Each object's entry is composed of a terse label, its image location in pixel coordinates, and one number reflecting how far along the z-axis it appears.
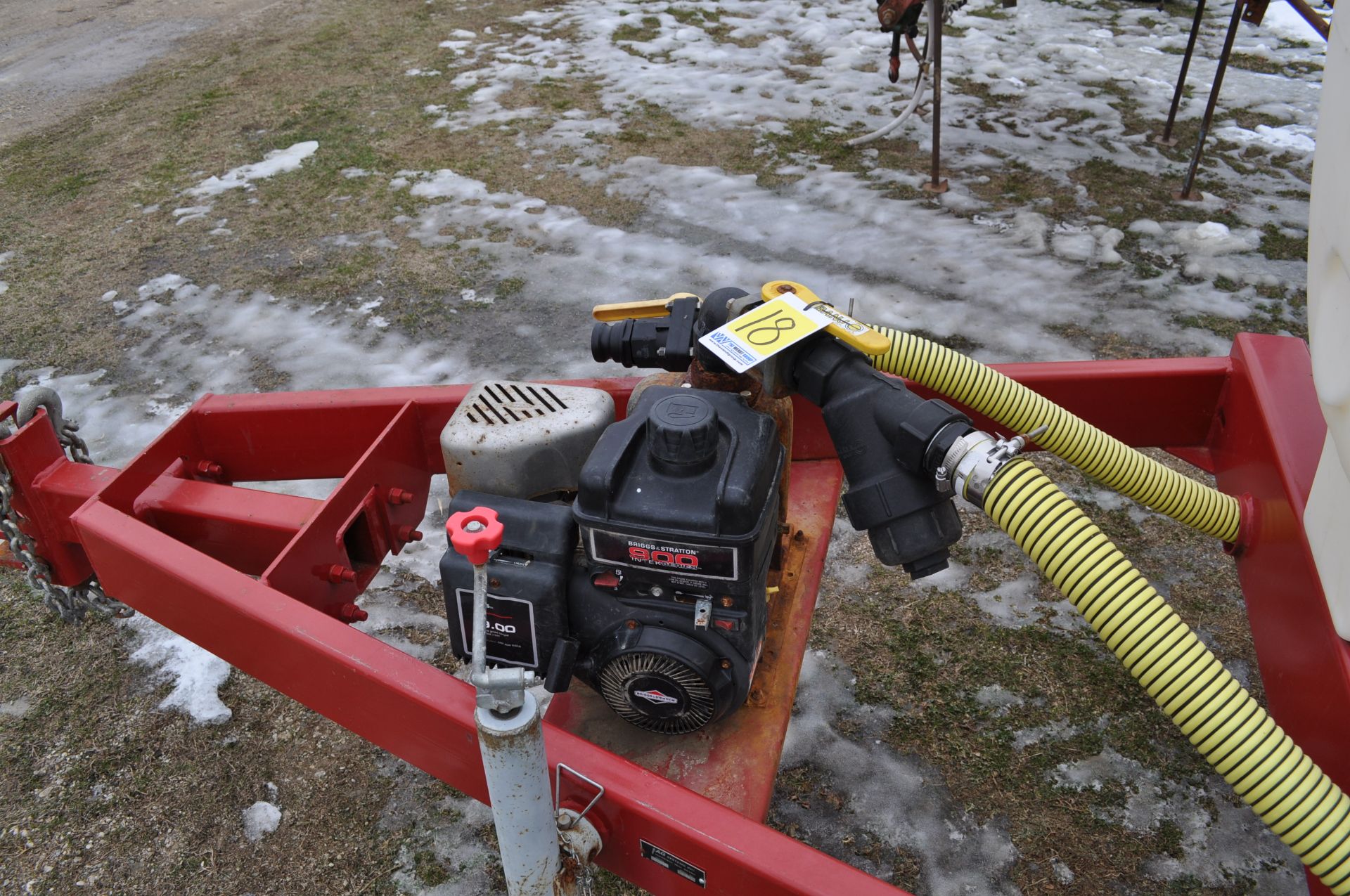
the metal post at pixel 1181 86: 4.20
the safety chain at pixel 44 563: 1.86
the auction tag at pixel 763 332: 1.27
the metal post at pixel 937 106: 4.05
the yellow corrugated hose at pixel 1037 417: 1.50
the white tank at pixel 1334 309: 1.08
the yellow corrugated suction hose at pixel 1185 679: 1.11
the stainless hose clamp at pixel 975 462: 1.16
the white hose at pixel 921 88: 4.05
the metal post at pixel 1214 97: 3.83
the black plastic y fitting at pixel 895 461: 1.21
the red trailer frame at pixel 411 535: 1.27
